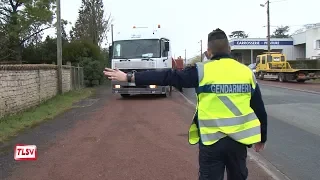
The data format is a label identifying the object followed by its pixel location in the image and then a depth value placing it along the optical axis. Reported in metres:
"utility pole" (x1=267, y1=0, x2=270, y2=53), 30.48
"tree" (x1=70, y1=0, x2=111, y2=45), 30.23
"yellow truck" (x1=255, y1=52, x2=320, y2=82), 20.57
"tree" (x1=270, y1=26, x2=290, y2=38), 69.90
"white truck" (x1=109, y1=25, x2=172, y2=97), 12.25
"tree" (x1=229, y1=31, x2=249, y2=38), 72.82
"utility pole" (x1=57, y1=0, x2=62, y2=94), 13.67
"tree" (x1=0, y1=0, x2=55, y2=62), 21.71
